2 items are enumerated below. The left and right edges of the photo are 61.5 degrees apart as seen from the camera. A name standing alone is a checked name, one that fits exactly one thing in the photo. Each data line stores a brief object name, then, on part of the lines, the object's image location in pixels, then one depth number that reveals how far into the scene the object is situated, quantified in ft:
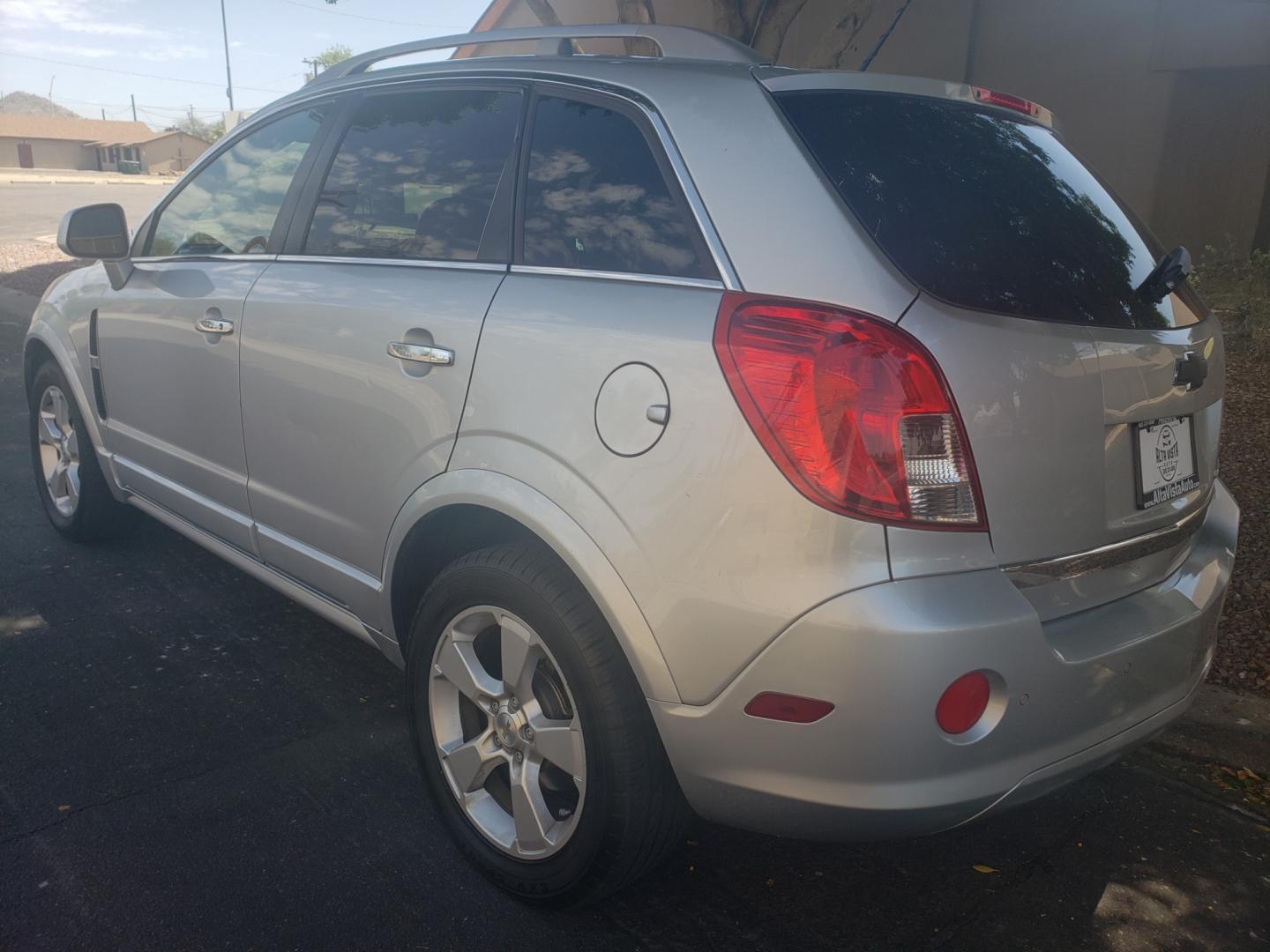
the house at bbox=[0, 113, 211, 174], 239.30
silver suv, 6.32
